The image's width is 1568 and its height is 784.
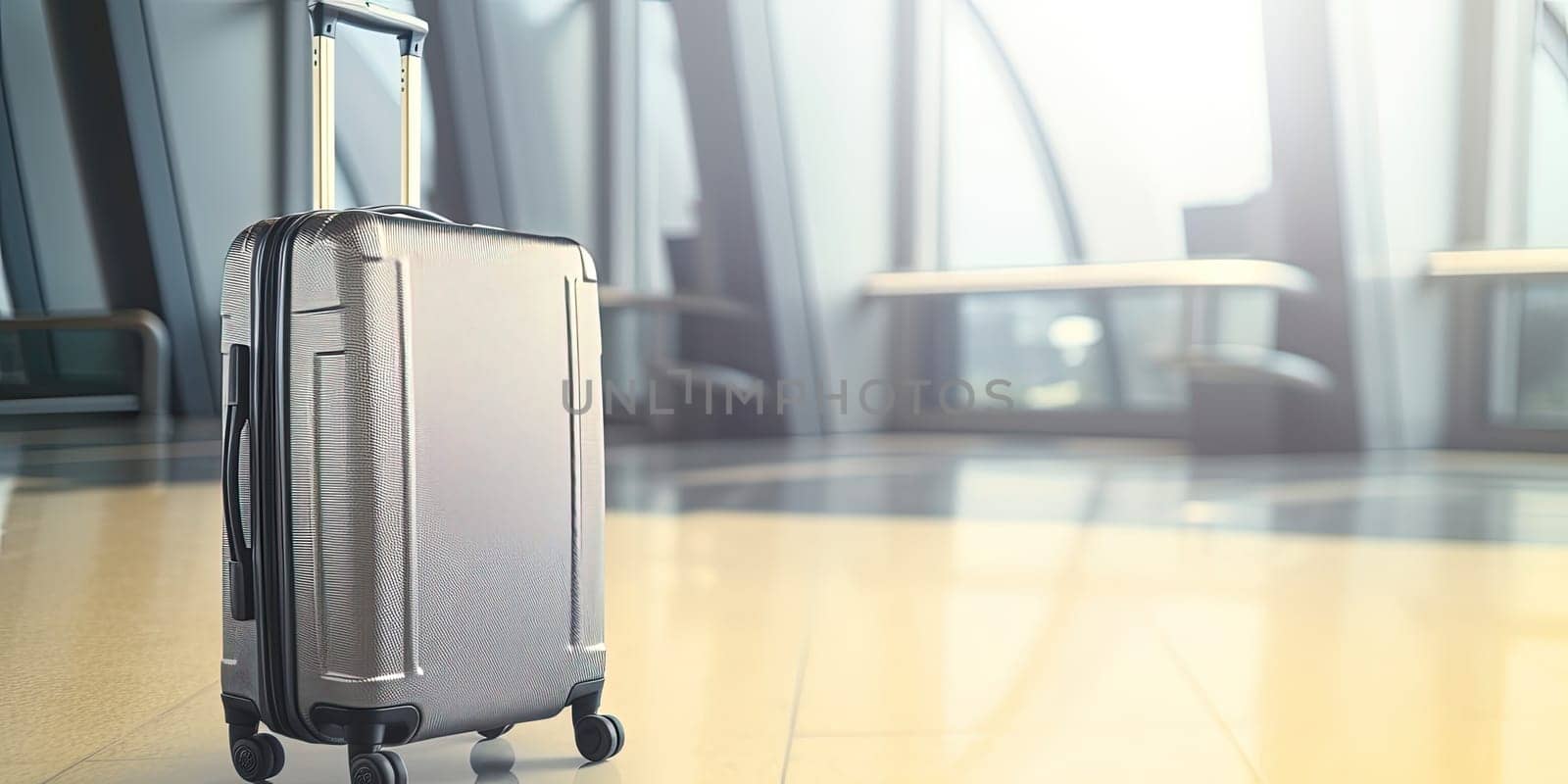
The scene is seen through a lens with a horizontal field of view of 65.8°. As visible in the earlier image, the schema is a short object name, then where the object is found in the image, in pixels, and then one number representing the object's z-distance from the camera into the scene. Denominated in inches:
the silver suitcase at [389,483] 38.8
